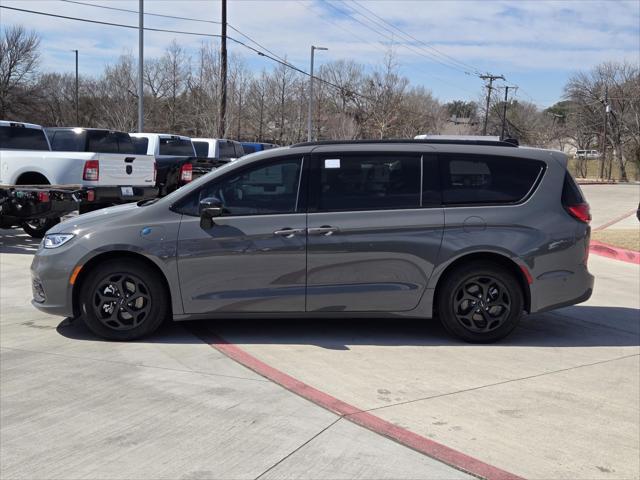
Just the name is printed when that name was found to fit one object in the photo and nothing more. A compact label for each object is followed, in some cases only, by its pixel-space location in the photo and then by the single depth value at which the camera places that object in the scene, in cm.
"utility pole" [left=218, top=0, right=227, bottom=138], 2906
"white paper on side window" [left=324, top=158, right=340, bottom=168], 586
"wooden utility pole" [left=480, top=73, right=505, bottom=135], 6531
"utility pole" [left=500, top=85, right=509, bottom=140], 6525
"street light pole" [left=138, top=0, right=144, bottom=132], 2166
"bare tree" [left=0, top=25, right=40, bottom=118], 5794
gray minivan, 571
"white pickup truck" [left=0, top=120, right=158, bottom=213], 1145
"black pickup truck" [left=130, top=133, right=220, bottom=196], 1585
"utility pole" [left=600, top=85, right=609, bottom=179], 5999
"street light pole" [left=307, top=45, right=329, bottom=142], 3874
